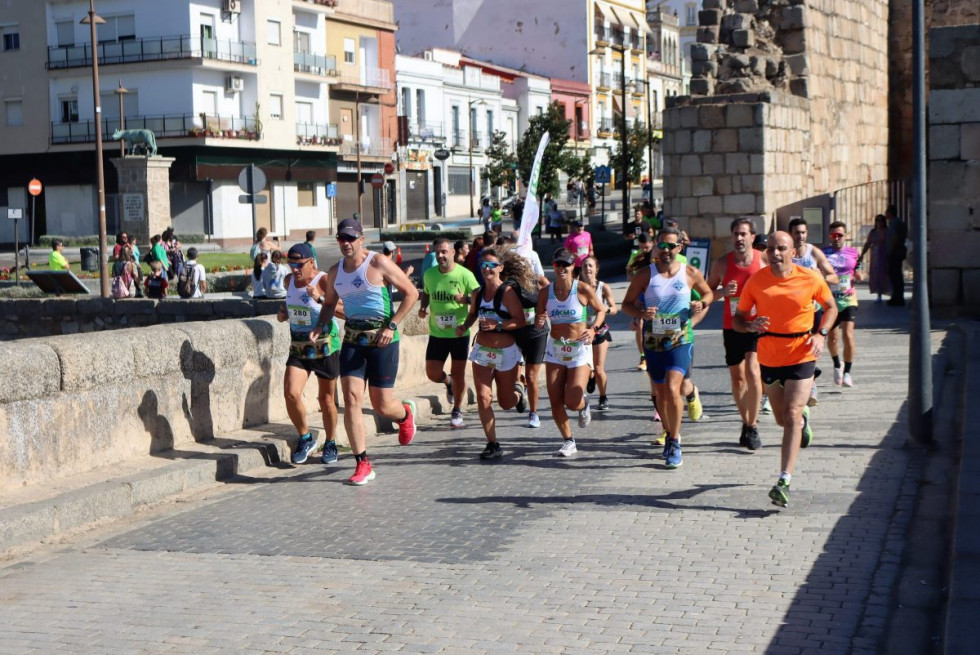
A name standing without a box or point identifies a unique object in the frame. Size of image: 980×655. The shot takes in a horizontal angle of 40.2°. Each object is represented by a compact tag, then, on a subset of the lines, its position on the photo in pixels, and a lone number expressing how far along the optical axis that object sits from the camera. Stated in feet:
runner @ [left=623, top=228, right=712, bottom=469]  31.37
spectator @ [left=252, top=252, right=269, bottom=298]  67.46
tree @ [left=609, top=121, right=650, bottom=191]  221.50
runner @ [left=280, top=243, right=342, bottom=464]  32.91
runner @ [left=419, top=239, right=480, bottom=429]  38.45
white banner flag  47.01
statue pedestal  130.00
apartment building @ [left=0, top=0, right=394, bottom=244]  165.48
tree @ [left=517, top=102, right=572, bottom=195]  177.68
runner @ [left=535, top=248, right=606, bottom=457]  32.99
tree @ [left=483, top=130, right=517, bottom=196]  189.98
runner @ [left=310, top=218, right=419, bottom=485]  30.78
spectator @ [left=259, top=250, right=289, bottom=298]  67.26
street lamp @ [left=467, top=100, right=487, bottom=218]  224.53
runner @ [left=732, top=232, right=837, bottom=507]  26.77
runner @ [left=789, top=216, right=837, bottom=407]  37.65
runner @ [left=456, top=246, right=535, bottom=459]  34.88
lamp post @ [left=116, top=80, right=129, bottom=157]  155.30
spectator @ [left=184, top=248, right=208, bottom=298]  75.02
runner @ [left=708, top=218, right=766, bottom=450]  33.42
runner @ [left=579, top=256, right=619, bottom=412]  39.14
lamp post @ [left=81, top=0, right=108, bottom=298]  96.60
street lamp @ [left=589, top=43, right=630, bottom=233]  148.66
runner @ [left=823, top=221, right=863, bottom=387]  41.70
